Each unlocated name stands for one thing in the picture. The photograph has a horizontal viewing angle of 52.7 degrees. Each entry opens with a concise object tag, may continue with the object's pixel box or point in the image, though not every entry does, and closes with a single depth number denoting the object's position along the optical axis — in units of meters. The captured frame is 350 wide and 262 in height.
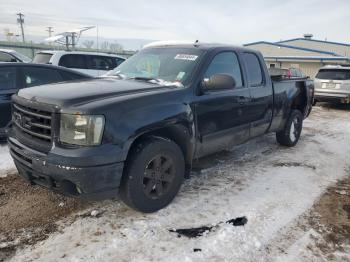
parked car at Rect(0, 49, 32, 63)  11.85
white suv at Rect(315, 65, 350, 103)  13.54
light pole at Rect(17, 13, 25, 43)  42.94
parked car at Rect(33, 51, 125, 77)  11.06
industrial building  29.19
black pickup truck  3.21
